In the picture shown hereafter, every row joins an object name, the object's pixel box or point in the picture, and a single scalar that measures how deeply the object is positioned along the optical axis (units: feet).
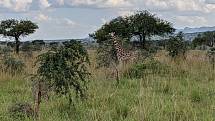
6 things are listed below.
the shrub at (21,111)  25.91
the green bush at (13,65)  50.16
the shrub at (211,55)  57.61
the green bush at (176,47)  70.18
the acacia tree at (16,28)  125.34
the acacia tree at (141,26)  97.19
